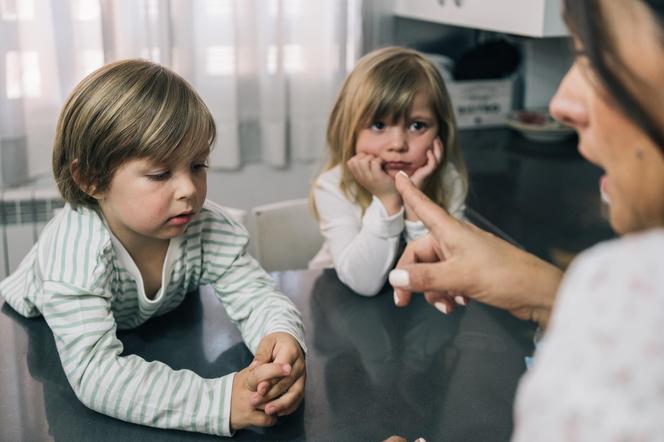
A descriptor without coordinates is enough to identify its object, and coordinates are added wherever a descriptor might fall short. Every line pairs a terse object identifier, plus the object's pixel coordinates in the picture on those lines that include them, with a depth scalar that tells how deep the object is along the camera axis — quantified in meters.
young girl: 1.64
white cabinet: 1.66
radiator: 2.35
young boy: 1.01
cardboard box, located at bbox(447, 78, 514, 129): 2.62
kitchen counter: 1.70
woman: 0.39
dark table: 0.98
